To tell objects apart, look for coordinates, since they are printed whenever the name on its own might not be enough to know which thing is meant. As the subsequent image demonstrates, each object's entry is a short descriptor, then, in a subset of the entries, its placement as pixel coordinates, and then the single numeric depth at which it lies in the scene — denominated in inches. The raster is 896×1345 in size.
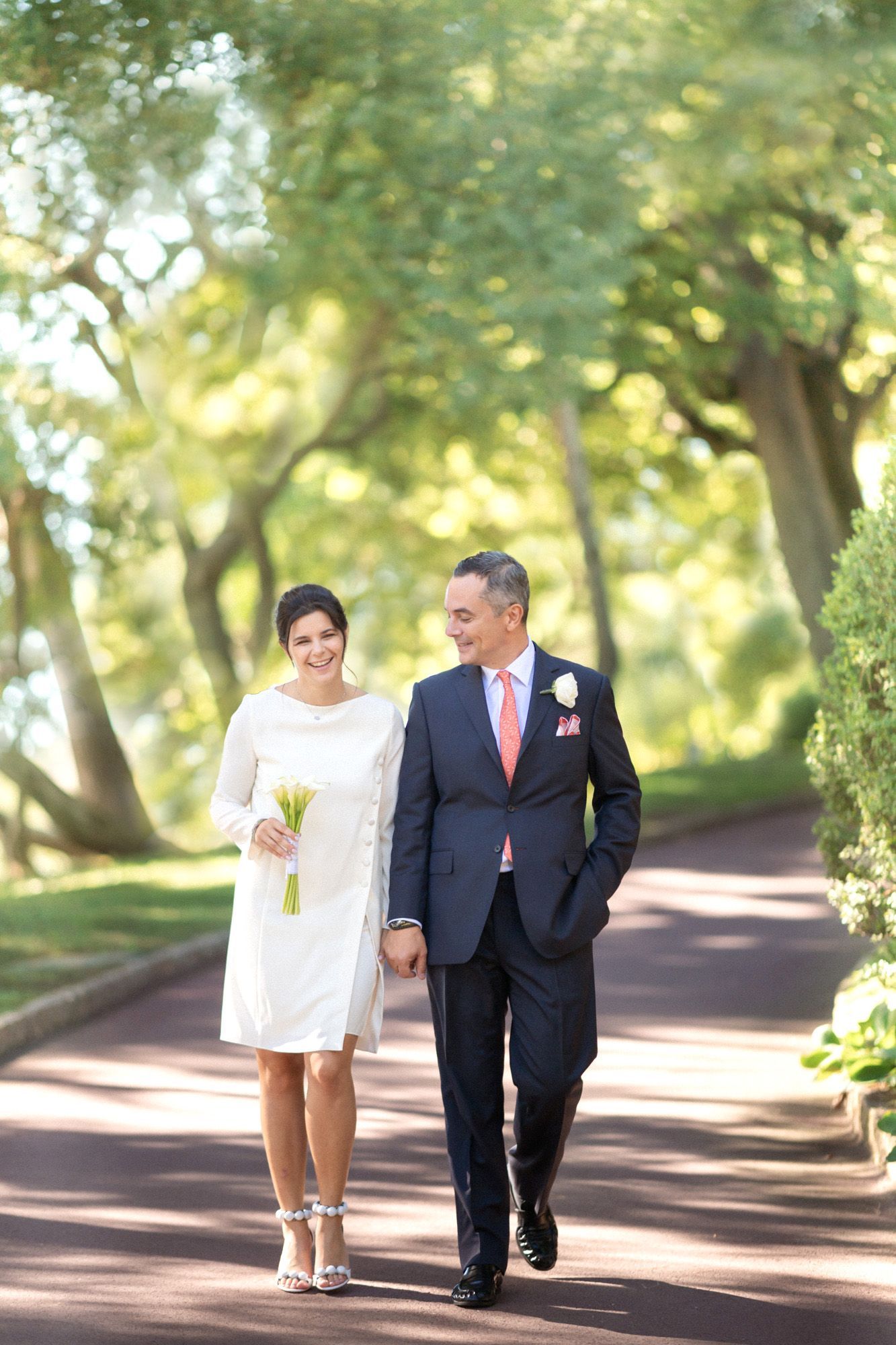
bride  413.7
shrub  512.7
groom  403.5
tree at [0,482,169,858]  1535.4
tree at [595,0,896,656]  1241.4
